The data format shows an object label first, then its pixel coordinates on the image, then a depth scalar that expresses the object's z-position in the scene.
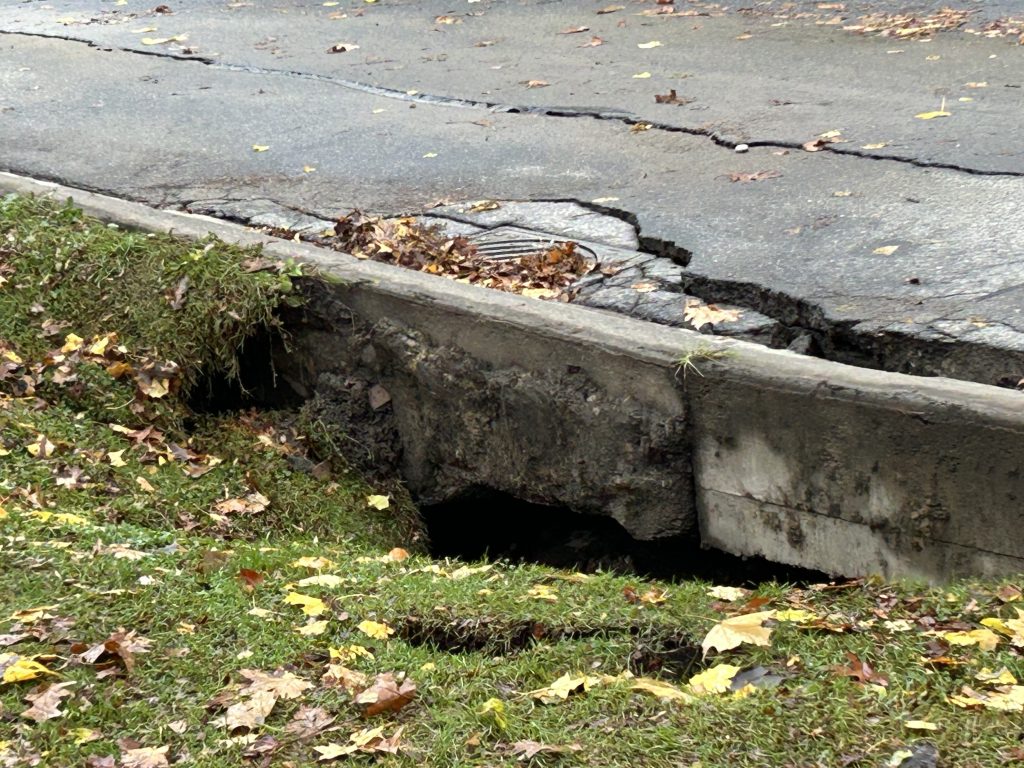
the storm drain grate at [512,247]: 5.65
